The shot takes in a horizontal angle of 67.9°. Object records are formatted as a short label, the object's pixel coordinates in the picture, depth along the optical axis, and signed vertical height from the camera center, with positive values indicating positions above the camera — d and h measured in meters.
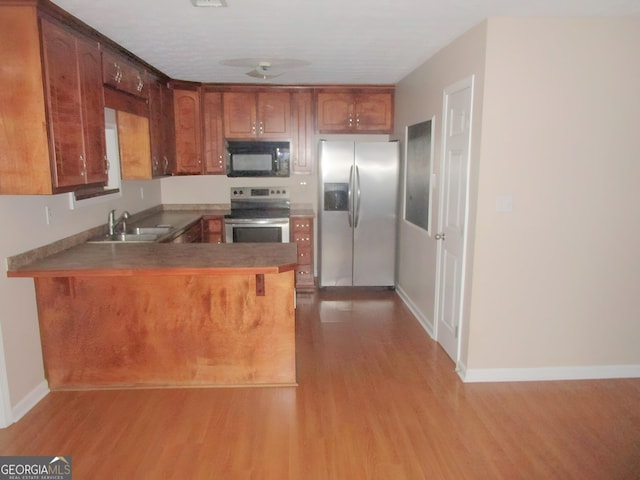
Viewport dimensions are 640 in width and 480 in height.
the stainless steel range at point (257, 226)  5.22 -0.58
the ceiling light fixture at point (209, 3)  2.43 +0.87
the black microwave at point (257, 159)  5.47 +0.15
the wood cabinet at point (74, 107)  2.60 +0.39
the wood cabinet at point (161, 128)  4.50 +0.44
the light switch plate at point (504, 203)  3.02 -0.19
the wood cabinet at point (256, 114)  5.38 +0.66
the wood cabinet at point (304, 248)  5.37 -0.85
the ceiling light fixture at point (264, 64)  3.50 +0.81
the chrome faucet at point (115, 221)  4.02 -0.44
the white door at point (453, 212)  3.24 -0.29
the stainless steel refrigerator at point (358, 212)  5.15 -0.43
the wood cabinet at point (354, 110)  5.42 +0.71
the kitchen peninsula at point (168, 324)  3.00 -0.97
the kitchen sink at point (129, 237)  3.88 -0.55
